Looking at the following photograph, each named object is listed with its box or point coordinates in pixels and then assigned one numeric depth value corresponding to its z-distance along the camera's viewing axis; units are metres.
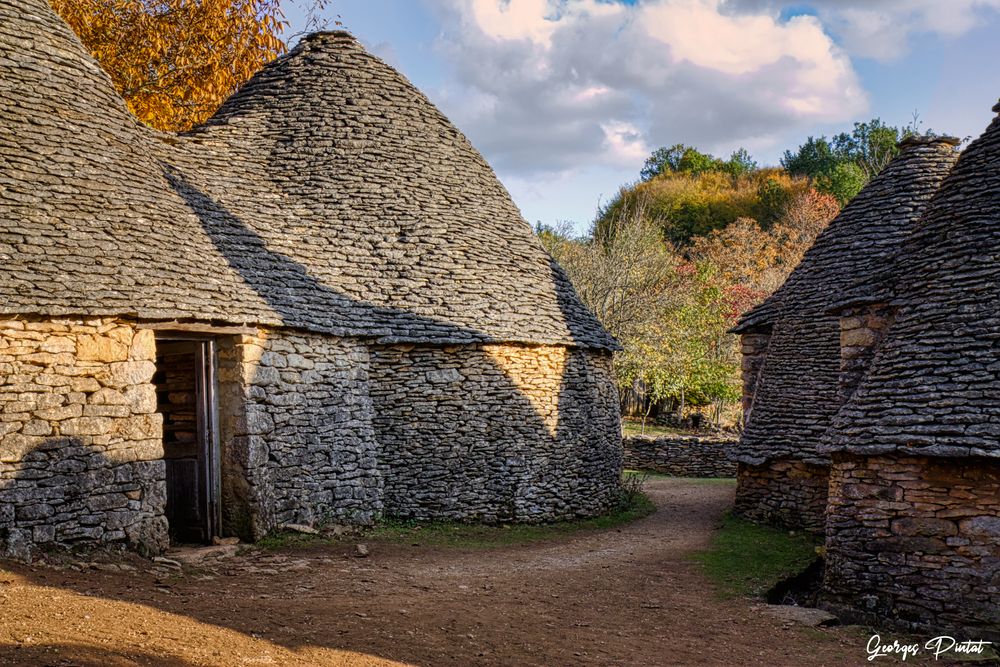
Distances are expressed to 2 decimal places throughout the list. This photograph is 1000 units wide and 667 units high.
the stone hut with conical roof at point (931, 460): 8.38
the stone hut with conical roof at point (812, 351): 13.48
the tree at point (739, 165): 51.69
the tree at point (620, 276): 26.45
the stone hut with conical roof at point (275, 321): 9.29
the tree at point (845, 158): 41.12
